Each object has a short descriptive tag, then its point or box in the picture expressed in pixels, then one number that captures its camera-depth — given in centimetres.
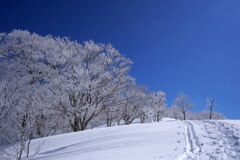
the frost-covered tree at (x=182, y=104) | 4386
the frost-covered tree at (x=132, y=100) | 2308
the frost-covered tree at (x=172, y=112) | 5862
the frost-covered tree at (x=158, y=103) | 3638
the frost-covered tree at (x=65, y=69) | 1628
